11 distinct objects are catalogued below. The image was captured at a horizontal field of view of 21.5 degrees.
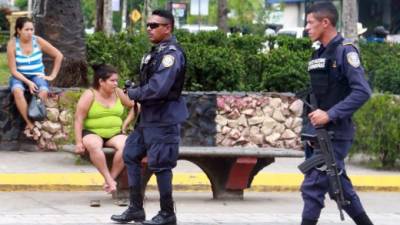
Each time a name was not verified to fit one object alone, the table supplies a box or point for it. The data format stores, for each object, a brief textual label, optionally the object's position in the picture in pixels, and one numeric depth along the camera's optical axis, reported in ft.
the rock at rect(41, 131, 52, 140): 42.78
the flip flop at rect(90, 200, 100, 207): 32.17
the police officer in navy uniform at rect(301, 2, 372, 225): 23.43
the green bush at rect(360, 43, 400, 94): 50.62
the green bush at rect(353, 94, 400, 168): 41.60
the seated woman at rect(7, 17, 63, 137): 40.78
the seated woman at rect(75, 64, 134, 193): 31.53
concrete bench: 32.50
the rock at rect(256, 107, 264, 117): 44.86
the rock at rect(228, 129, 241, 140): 44.80
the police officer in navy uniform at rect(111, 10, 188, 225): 26.73
